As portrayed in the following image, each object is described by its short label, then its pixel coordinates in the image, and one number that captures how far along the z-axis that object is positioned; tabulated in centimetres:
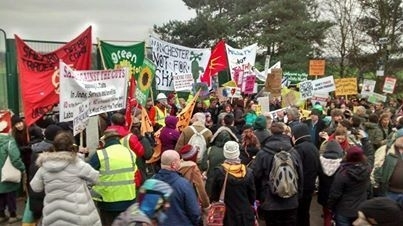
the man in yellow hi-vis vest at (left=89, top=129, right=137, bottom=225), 623
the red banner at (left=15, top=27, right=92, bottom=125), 789
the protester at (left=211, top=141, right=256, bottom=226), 654
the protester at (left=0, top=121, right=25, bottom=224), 831
